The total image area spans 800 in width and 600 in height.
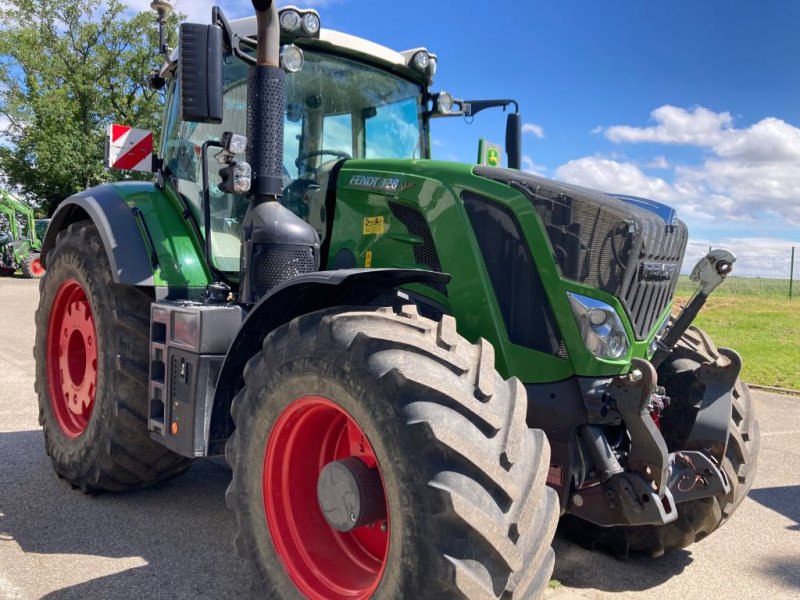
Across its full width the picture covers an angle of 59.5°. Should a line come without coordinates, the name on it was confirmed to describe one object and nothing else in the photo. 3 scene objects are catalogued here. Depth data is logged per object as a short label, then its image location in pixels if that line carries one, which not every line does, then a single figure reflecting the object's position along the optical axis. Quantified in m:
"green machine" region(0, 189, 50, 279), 26.31
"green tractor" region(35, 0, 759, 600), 2.13
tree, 29.78
